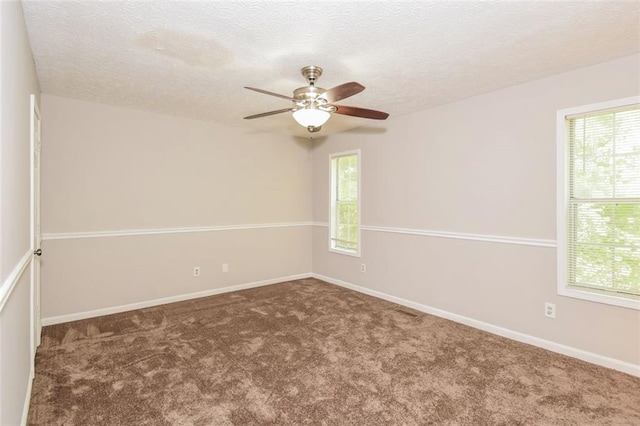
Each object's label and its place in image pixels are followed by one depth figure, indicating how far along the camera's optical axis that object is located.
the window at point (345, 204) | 4.93
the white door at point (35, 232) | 2.46
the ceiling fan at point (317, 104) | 2.29
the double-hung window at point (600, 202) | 2.53
